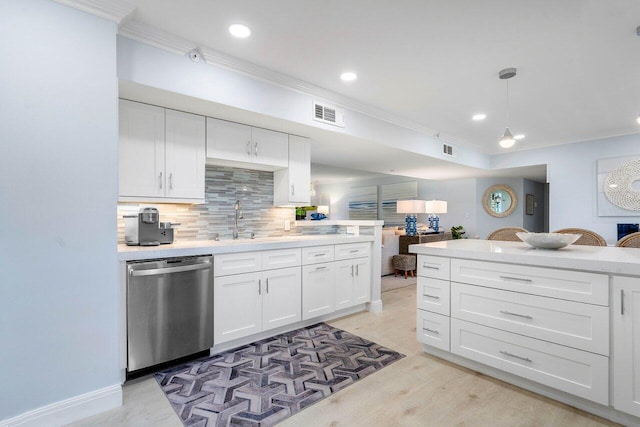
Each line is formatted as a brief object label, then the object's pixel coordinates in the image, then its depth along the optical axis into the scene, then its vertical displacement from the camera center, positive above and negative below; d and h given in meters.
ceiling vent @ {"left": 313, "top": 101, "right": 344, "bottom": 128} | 3.17 +1.04
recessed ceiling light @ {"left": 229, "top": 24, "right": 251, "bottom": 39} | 2.13 +1.27
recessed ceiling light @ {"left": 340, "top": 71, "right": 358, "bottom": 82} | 2.82 +1.26
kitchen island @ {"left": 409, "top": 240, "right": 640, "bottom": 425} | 1.68 -0.67
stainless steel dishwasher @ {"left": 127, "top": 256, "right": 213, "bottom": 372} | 2.18 -0.72
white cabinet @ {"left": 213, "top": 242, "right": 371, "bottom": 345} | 2.63 -0.72
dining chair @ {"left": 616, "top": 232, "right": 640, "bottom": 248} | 2.66 -0.25
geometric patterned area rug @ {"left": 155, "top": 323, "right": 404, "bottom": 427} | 1.86 -1.19
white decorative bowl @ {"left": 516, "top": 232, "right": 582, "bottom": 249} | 2.18 -0.19
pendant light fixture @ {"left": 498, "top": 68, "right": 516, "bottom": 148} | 2.73 +1.23
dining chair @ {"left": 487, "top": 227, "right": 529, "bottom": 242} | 3.31 -0.24
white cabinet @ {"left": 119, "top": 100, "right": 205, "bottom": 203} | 2.43 +0.48
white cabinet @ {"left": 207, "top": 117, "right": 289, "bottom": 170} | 2.89 +0.67
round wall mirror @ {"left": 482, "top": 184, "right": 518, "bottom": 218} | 7.67 +0.29
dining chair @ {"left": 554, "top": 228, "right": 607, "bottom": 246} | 2.84 -0.25
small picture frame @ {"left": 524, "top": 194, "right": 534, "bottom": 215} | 7.87 +0.22
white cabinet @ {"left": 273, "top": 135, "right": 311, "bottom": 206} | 3.49 +0.40
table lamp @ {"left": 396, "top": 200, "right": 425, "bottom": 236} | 7.37 +0.15
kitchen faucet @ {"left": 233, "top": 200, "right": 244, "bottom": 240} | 3.33 -0.03
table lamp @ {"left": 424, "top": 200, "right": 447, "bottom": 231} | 7.38 +0.08
